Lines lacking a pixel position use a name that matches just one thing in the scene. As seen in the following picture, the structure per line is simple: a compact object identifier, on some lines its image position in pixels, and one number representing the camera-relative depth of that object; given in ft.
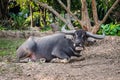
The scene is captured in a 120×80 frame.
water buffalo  16.51
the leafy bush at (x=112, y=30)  30.25
